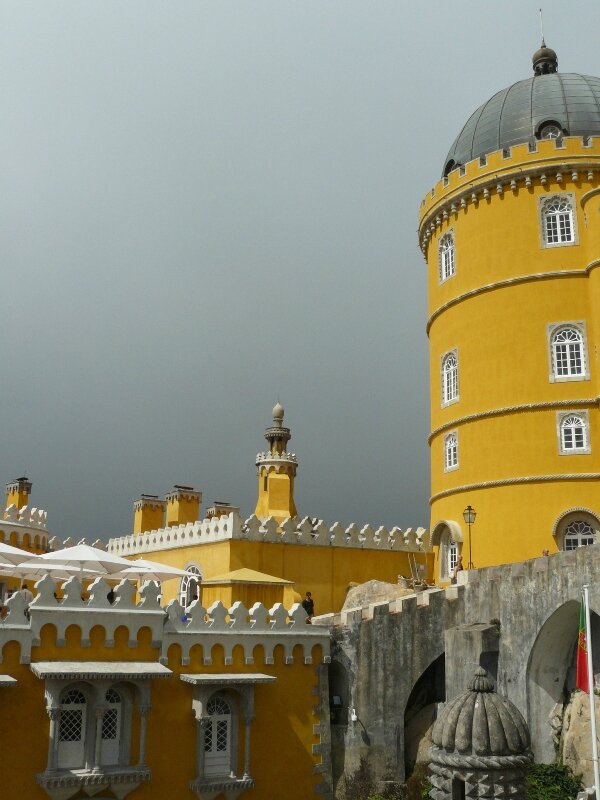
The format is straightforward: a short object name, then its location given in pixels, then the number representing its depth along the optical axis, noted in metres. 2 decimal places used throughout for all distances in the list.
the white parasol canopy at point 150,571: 22.97
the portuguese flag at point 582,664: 14.65
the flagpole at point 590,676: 13.32
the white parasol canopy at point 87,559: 21.73
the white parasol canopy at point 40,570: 21.98
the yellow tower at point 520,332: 26.58
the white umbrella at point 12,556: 22.36
